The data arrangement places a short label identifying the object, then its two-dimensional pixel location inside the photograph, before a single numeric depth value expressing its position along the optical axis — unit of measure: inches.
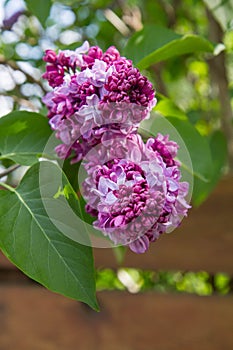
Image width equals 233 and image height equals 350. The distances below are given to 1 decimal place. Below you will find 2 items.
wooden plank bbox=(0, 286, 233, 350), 43.5
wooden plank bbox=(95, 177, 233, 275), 44.0
